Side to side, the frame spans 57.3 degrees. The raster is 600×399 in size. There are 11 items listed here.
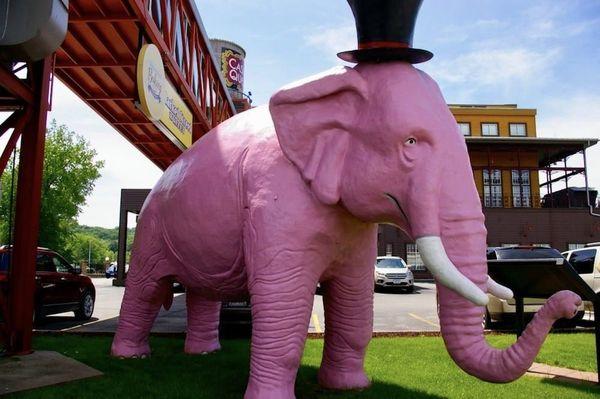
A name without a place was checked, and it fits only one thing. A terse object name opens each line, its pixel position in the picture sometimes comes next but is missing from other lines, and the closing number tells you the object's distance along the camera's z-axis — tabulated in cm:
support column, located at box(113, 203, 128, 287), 2673
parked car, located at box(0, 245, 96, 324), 1026
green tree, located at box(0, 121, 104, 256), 3806
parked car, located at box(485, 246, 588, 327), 996
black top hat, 372
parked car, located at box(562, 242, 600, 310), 1084
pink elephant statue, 329
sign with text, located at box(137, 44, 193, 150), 784
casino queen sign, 2727
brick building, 3259
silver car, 2084
